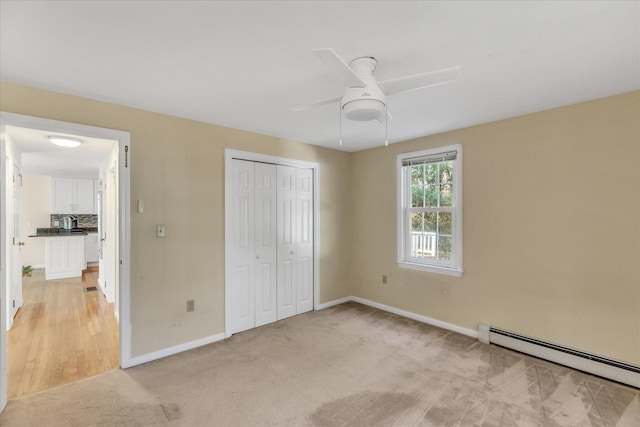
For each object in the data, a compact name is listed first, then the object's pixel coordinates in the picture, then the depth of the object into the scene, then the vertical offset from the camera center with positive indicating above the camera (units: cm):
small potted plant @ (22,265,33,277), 653 -120
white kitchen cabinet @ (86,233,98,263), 784 -83
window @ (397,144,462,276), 363 +5
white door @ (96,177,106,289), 522 -29
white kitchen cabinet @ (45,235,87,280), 619 -85
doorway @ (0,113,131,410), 218 -2
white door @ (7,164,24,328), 378 -50
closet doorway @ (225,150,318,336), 355 -31
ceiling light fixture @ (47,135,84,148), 345 +87
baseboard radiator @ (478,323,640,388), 246 -128
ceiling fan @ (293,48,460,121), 167 +76
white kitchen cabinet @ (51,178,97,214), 746 +49
